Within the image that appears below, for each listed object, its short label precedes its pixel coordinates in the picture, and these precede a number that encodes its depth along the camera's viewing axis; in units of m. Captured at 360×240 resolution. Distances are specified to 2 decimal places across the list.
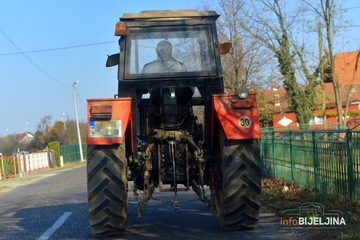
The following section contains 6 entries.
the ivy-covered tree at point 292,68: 28.03
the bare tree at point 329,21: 27.27
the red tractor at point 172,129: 7.11
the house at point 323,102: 32.52
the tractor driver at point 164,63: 7.65
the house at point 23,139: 73.39
